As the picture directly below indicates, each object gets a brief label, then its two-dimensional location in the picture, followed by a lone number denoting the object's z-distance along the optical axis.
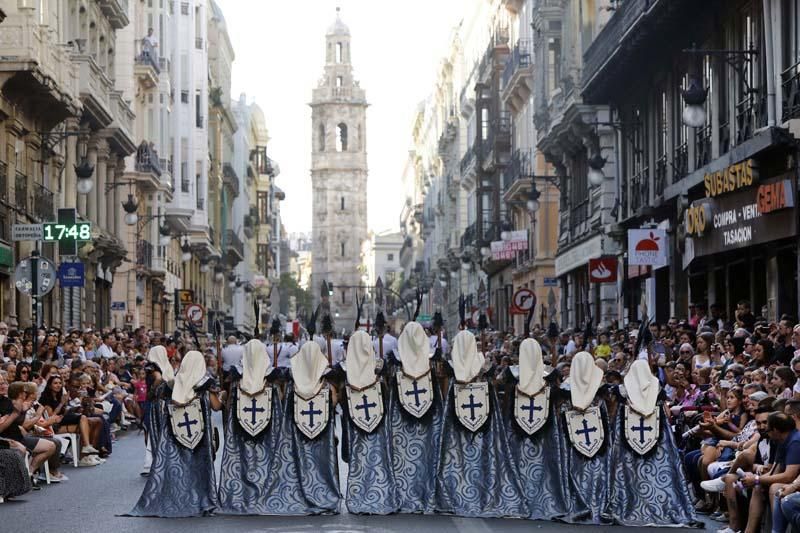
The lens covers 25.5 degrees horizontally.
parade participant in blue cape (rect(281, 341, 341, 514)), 15.21
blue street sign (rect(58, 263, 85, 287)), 29.80
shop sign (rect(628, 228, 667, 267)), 30.75
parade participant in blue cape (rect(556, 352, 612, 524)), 14.82
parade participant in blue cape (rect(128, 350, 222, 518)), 15.07
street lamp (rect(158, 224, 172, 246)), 54.13
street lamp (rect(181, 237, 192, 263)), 57.94
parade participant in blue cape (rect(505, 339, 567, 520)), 15.01
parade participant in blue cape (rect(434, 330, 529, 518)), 15.05
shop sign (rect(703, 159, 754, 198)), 25.34
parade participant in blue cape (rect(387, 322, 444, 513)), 15.28
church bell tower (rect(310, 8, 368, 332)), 165.62
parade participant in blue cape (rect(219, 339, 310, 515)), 15.13
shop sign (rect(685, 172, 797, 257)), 23.75
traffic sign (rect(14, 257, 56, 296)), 24.25
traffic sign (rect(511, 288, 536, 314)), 34.41
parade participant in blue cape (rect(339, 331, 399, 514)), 15.04
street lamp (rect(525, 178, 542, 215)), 43.19
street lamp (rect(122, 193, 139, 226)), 41.85
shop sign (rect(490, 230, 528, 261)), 54.81
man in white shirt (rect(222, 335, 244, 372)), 27.44
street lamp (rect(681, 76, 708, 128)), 23.16
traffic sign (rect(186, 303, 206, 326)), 42.66
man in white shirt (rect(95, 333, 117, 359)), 30.74
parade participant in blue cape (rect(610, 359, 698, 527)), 14.53
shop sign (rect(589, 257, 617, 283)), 35.66
